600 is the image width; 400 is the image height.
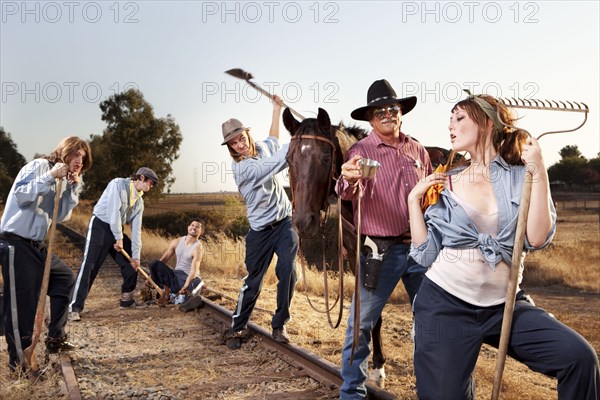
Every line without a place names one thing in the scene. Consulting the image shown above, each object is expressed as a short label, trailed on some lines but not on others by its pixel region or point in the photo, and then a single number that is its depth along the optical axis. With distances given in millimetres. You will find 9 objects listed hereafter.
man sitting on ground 9766
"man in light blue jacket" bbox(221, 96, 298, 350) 6125
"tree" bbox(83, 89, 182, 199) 36469
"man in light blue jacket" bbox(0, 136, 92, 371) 5408
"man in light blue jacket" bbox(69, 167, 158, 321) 8672
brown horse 4543
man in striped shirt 4121
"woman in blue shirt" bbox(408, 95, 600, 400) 2736
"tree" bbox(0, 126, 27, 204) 57500
